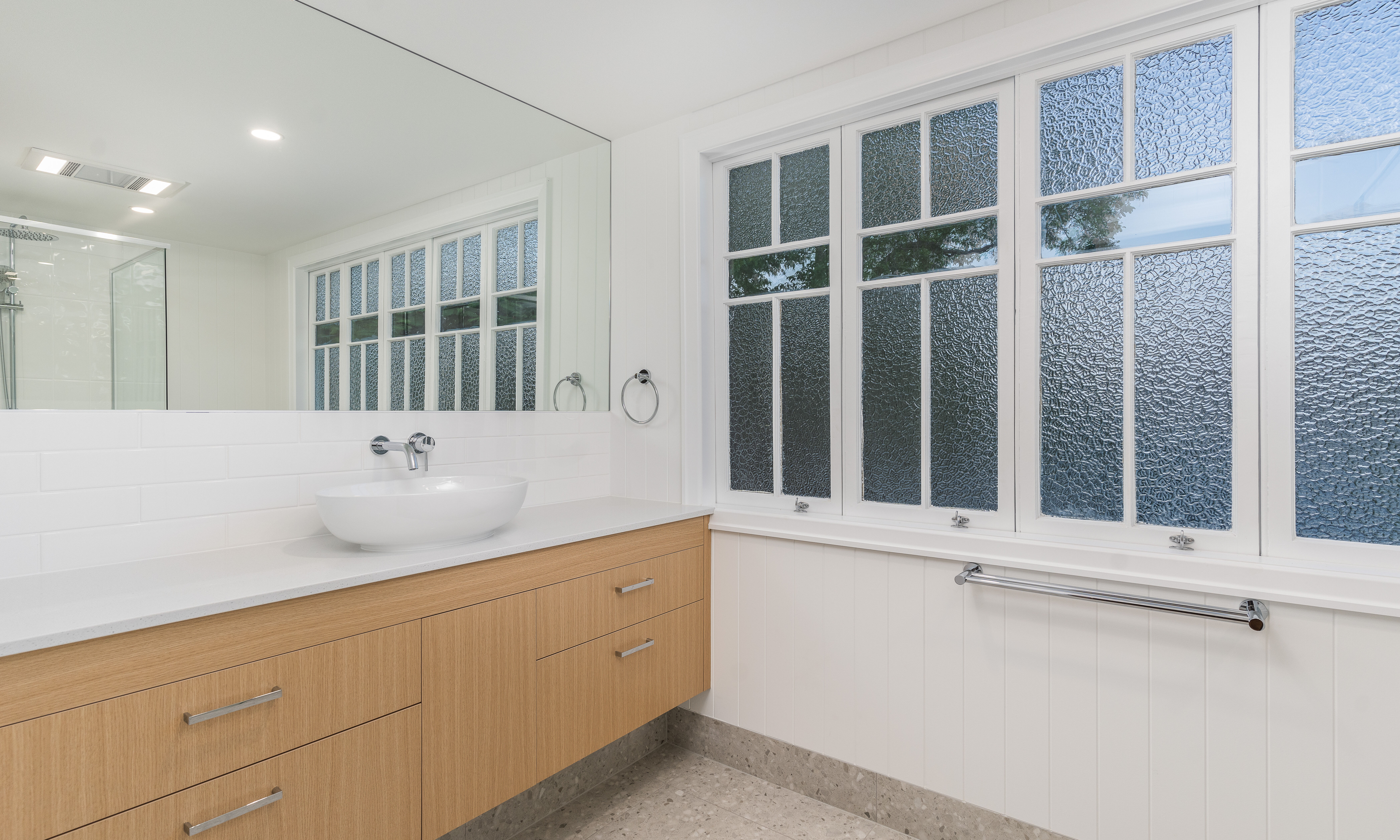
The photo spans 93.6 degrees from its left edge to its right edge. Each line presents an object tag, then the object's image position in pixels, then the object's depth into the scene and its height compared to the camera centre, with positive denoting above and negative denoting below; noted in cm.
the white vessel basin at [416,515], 150 -23
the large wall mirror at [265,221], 143 +53
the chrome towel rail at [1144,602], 144 -44
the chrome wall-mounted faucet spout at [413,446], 192 -9
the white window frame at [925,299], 186 +36
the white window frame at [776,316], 218 +36
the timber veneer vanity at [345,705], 105 -59
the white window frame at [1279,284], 151 +30
